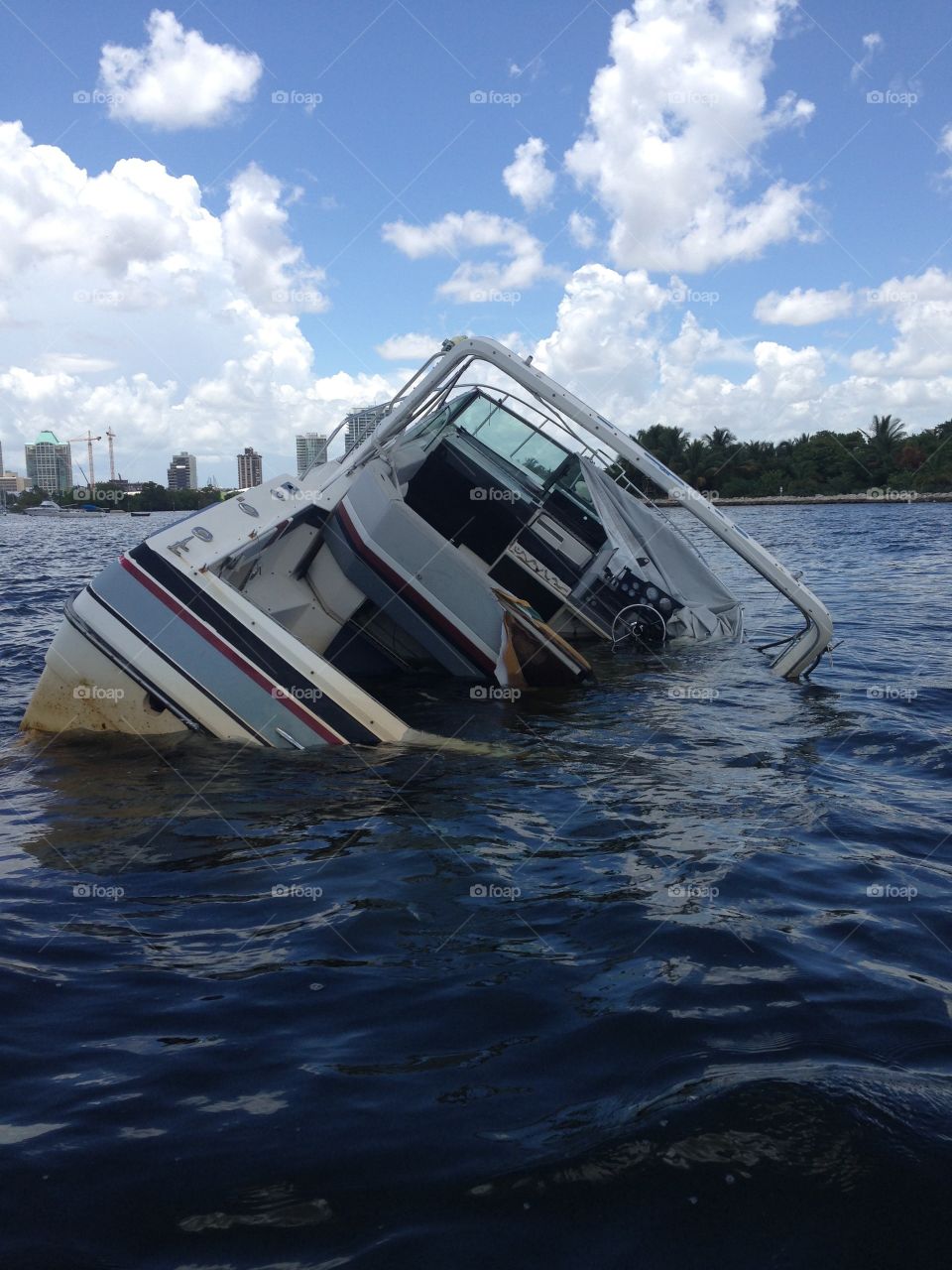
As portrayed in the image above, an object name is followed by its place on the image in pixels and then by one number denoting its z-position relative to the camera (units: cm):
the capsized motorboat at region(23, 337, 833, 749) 698
